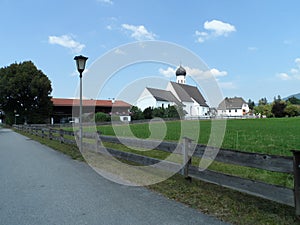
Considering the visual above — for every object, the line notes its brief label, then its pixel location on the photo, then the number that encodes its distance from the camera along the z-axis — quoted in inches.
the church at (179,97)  2653.8
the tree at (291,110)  2711.6
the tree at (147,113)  2000.1
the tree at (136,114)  1933.8
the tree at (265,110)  2820.9
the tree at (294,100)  4289.9
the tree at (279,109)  2721.5
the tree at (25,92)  1716.0
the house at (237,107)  4023.1
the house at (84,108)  2133.7
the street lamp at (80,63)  387.9
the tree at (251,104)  4854.3
